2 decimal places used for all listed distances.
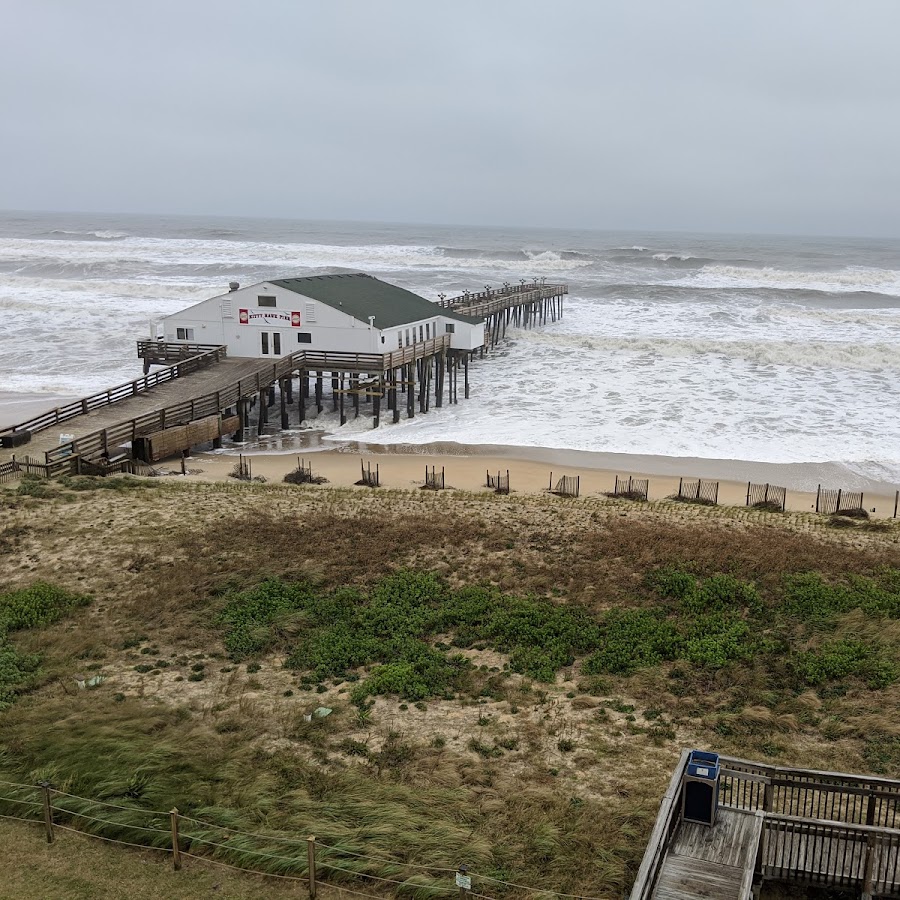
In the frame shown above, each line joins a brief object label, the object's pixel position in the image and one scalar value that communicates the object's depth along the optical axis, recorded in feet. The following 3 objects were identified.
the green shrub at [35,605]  53.36
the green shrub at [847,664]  47.74
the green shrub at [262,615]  51.96
